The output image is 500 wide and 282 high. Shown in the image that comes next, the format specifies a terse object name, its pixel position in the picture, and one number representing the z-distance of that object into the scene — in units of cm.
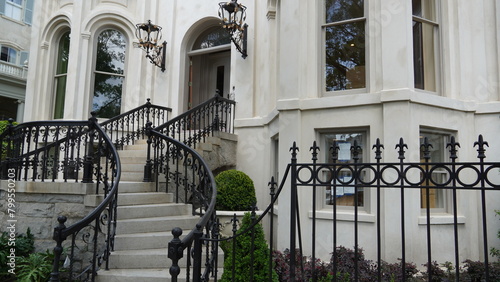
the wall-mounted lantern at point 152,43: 958
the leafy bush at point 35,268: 448
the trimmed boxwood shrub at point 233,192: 669
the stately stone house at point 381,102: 536
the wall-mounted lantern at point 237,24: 818
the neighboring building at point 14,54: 1748
